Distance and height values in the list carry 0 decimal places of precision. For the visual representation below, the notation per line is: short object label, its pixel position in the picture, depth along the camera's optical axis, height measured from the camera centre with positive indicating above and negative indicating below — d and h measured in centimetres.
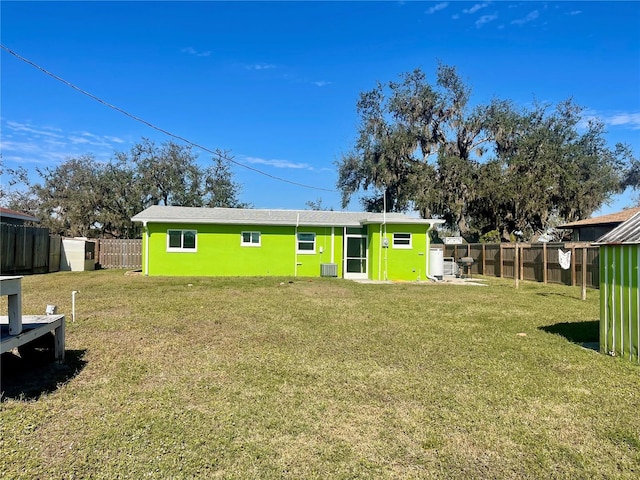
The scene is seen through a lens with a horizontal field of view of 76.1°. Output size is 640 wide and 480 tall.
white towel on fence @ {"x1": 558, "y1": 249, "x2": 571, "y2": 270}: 1416 -20
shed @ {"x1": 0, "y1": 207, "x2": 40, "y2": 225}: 2067 +152
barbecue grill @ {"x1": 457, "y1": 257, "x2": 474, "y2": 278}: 1891 -66
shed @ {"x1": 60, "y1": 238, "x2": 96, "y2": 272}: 1964 -39
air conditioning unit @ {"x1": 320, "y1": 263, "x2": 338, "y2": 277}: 1783 -86
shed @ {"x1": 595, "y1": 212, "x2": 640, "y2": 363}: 516 -49
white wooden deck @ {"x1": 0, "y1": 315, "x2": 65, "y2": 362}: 383 -88
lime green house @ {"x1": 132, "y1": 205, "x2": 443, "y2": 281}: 1720 +20
